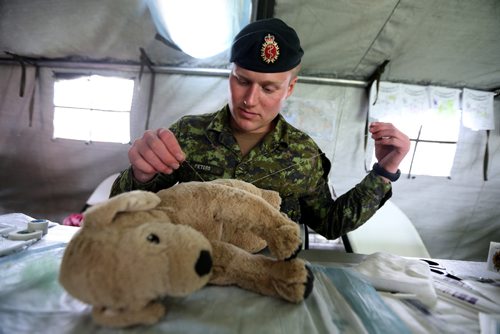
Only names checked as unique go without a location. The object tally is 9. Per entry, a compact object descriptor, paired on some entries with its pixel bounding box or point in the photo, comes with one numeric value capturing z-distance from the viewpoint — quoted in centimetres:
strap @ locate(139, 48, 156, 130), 198
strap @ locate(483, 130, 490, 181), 212
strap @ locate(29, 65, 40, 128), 219
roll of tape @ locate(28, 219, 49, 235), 75
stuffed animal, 30
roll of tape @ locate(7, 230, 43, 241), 68
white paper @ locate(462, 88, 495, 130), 202
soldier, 78
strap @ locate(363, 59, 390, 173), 182
